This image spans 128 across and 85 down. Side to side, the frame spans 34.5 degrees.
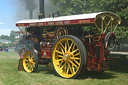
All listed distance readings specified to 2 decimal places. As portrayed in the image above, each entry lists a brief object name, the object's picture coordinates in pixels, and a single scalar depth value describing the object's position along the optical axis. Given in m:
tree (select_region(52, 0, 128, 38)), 9.87
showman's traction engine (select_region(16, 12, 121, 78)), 7.30
